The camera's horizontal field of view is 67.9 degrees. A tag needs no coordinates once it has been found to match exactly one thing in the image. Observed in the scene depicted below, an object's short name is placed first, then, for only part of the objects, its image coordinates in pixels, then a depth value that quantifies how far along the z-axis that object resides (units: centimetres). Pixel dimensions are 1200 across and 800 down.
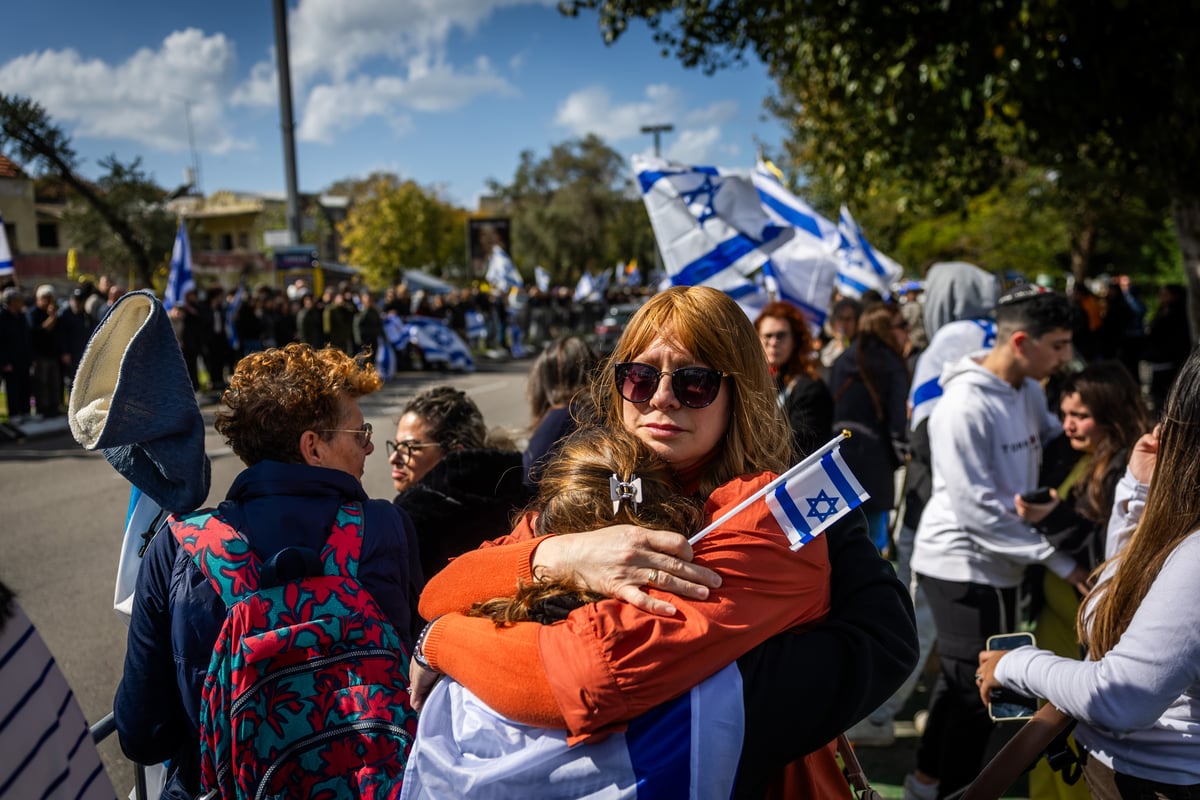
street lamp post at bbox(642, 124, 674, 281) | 3253
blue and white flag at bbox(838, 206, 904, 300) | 947
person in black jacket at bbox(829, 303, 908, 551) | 469
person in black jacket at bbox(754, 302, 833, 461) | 430
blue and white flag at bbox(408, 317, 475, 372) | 1967
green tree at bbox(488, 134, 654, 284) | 5097
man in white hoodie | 317
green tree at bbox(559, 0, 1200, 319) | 658
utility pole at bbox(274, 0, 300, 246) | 1525
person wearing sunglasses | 128
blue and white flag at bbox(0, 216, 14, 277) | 1064
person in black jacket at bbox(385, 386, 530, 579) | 280
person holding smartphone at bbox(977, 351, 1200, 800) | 166
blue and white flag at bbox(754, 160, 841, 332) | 618
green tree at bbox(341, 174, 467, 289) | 5156
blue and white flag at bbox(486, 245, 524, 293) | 2609
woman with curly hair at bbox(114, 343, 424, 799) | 191
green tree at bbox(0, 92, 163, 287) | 1742
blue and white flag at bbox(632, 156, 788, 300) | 602
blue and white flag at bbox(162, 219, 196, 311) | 1285
